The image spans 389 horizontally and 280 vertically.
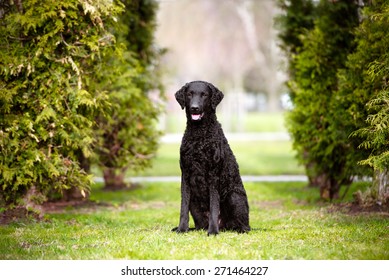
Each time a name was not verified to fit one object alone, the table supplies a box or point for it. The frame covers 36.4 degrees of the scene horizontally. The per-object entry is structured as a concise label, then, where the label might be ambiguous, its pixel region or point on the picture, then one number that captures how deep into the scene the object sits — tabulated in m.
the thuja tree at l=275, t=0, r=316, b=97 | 13.34
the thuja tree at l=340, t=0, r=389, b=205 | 8.31
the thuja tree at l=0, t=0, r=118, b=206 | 8.80
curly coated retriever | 7.41
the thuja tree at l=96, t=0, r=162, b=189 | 12.30
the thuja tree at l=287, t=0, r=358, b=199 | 11.34
